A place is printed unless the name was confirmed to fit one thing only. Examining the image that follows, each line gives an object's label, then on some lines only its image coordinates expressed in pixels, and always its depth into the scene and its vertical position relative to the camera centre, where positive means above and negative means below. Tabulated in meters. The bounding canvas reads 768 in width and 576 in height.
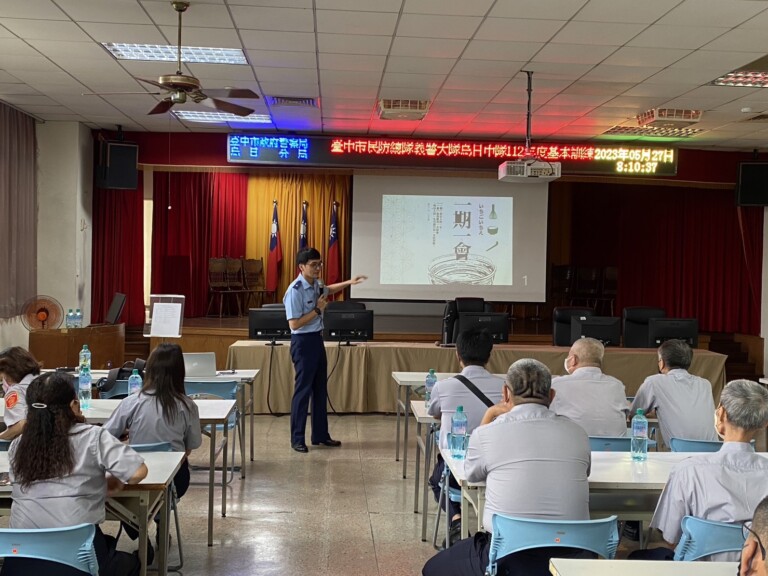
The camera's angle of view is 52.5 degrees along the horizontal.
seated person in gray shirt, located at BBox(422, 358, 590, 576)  2.68 -0.75
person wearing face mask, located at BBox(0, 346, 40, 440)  3.87 -0.65
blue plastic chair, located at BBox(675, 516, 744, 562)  2.47 -0.87
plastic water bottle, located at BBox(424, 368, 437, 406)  5.28 -0.87
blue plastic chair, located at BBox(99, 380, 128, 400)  5.22 -0.92
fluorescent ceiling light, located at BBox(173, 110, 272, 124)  9.32 +1.71
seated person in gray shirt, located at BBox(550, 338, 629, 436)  4.17 -0.75
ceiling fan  5.44 +1.21
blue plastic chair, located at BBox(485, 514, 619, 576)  2.53 -0.89
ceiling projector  8.07 +0.95
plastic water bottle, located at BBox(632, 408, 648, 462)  3.55 -0.81
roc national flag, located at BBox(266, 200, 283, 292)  13.77 -0.03
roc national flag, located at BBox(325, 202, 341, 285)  13.14 +0.03
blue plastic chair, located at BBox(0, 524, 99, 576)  2.42 -0.92
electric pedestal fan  8.67 -0.67
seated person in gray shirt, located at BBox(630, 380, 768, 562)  2.53 -0.70
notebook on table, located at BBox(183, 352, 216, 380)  5.82 -0.83
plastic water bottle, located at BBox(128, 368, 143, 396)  4.88 -0.80
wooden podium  8.55 -1.02
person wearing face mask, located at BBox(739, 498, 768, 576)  1.66 -0.62
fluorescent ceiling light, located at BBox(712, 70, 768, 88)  7.01 +1.71
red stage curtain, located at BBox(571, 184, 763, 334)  11.91 +0.24
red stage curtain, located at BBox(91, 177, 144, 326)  10.68 +0.03
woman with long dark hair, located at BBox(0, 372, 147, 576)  2.69 -0.74
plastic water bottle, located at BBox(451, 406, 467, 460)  3.51 -0.81
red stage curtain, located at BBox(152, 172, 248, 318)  12.76 +0.48
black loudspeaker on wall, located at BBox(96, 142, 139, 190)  10.16 +1.15
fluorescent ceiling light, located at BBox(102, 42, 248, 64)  6.62 +1.76
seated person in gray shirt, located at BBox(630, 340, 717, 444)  4.31 -0.77
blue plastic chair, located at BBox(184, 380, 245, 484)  5.52 -0.95
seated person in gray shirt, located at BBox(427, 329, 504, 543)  4.01 -0.68
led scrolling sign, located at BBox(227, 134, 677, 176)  9.58 +1.31
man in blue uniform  6.37 -0.70
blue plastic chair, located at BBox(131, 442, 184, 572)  3.48 -1.09
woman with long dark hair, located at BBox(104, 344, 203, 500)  3.82 -0.76
